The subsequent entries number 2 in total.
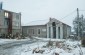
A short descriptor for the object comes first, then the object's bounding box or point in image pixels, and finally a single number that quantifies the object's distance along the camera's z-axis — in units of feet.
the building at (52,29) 58.81
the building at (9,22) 61.36
